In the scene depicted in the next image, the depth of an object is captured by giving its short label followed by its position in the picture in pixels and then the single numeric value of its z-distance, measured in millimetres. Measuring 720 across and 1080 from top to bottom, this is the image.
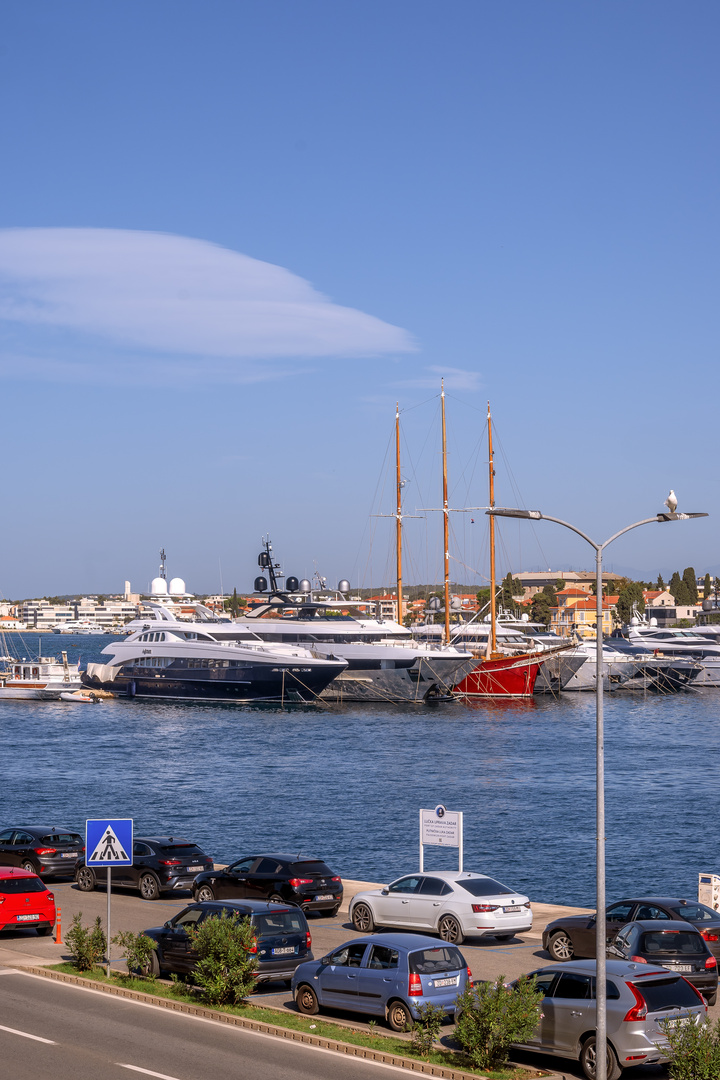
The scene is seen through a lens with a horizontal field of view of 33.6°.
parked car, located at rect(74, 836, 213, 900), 29016
